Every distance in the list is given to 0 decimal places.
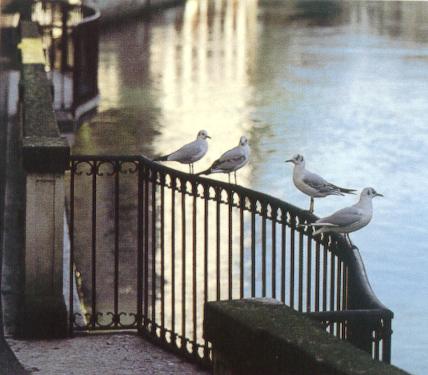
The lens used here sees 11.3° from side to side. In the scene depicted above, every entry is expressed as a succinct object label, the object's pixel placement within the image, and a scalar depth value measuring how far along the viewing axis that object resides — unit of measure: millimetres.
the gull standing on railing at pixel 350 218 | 10797
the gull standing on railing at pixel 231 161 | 13676
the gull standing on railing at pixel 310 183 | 13142
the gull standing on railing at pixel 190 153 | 14091
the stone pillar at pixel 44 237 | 12182
